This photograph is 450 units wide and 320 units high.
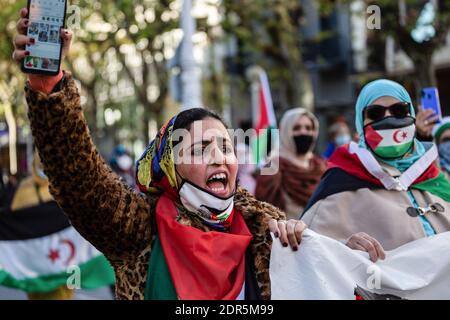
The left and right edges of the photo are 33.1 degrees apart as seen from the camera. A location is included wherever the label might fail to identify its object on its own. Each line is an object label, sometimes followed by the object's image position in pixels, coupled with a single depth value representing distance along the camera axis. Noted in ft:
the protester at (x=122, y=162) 35.12
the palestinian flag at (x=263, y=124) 31.74
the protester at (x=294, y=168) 20.57
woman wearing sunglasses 11.85
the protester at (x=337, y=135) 27.26
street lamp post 31.96
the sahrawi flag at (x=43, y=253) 21.48
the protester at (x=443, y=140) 17.69
